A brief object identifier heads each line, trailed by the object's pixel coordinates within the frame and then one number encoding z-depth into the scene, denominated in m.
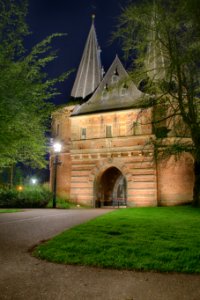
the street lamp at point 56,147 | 19.87
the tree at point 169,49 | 9.36
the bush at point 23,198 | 19.53
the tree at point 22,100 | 9.20
